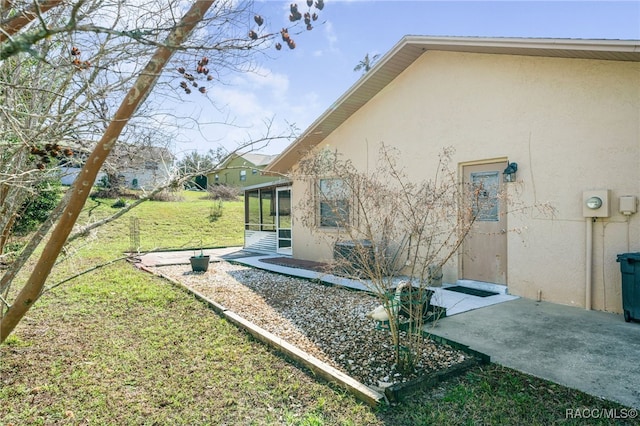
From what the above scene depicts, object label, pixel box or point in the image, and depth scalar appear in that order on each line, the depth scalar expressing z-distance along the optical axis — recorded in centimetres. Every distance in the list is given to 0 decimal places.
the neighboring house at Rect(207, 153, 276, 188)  3299
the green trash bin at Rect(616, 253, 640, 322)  506
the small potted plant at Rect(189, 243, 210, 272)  1009
